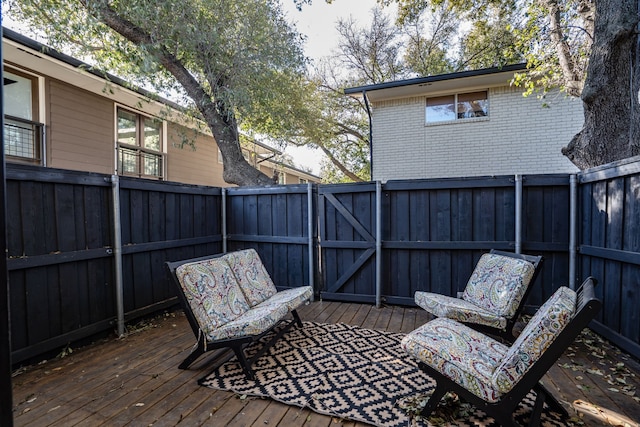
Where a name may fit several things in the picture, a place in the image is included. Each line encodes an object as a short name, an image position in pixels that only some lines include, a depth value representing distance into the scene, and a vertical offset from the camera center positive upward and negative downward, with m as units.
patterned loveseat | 2.65 -1.01
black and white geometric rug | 2.14 -1.47
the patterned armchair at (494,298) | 3.05 -1.02
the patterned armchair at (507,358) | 1.67 -0.99
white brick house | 6.77 +1.87
